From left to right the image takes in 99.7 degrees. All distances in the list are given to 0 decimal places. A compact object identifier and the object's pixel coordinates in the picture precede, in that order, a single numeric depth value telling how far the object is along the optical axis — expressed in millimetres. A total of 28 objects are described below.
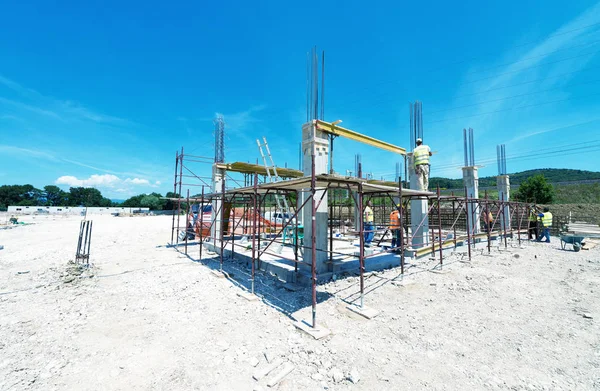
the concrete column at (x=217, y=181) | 13258
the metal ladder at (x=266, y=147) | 8631
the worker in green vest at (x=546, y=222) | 14362
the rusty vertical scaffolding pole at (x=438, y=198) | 8533
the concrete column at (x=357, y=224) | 13977
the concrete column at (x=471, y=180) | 14555
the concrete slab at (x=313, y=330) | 4411
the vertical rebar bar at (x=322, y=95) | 9367
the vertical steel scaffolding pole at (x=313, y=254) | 4676
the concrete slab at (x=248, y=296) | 6227
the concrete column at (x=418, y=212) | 10766
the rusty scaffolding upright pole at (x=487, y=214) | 11546
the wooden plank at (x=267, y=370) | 3369
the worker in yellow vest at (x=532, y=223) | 15555
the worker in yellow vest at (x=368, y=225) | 12086
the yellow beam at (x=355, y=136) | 7663
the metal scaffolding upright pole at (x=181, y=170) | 14502
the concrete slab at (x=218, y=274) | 8055
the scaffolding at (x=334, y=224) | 5629
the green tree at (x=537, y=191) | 27828
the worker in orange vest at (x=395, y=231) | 10391
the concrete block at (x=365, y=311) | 5207
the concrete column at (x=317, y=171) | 7215
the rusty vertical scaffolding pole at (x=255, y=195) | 6098
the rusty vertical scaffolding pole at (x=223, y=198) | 7792
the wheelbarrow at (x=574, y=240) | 12086
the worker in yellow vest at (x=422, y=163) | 10270
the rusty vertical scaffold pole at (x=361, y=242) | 5453
